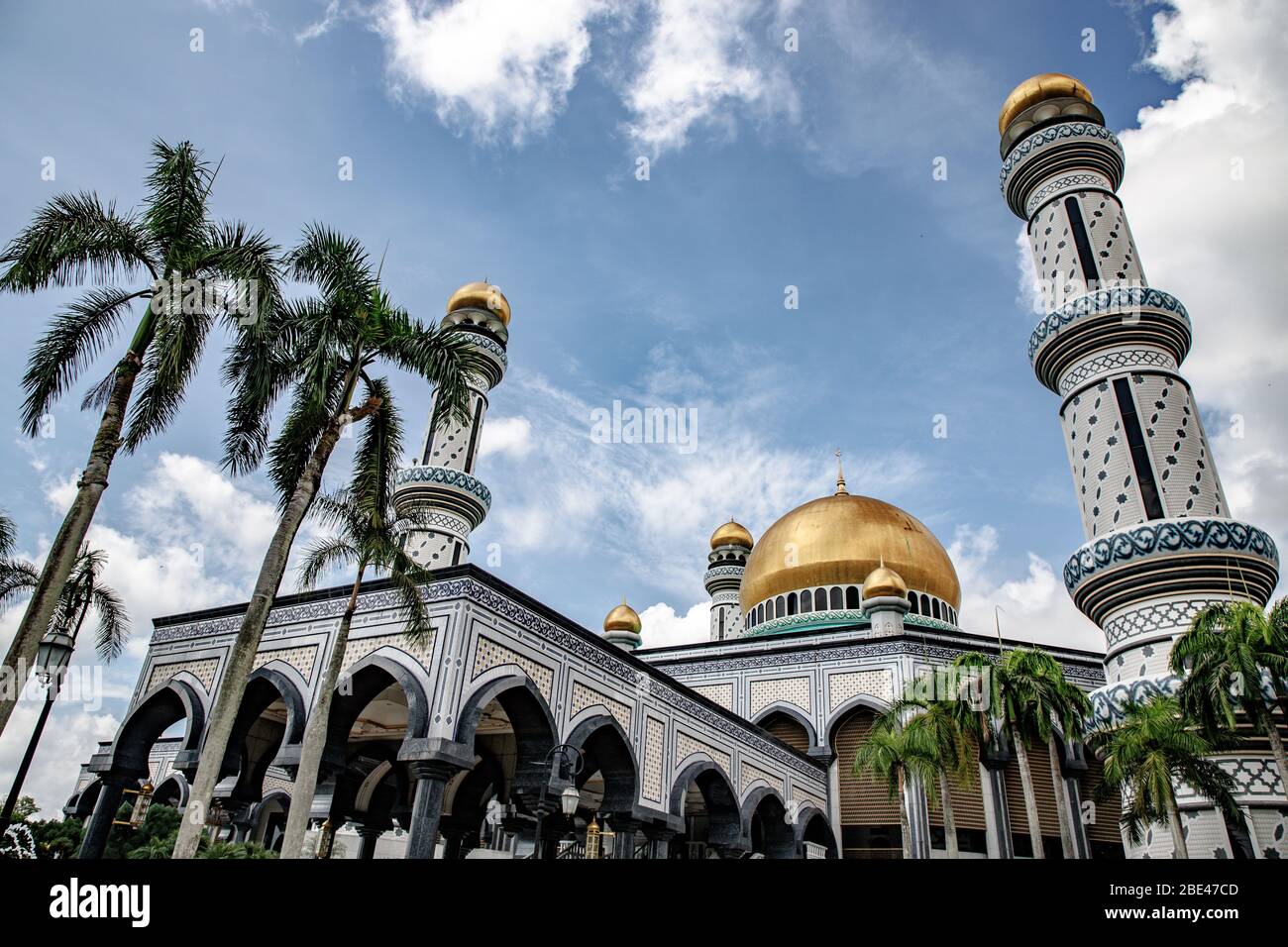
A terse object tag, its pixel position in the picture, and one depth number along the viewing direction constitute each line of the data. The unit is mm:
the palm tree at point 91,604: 15781
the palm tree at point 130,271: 10281
